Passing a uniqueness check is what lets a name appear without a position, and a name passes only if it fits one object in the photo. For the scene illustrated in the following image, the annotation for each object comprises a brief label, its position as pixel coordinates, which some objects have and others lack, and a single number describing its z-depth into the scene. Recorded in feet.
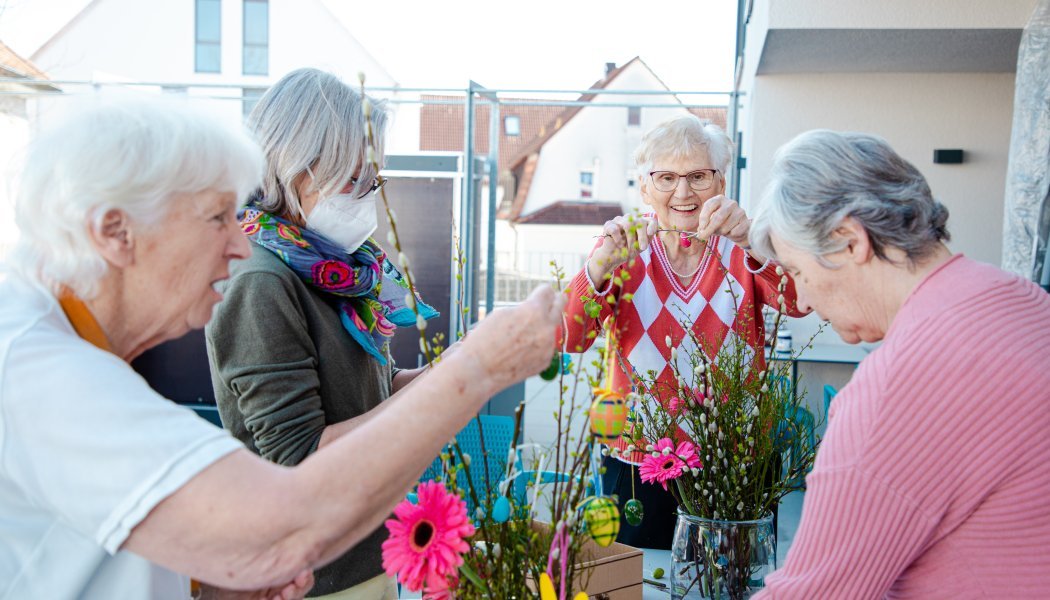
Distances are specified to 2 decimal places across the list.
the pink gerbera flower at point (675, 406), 5.24
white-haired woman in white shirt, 2.98
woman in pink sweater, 3.73
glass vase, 4.98
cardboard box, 4.64
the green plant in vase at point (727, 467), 4.99
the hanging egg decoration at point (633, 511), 4.87
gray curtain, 12.10
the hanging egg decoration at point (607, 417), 3.76
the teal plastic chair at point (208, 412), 20.43
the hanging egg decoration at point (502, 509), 3.83
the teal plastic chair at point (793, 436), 5.18
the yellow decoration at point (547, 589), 3.68
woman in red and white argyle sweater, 6.33
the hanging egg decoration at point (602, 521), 3.75
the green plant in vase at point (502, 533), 3.57
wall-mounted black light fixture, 19.48
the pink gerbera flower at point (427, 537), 3.54
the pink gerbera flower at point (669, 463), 5.04
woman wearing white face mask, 5.00
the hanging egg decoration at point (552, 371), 3.75
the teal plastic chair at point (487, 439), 9.89
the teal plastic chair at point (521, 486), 3.88
